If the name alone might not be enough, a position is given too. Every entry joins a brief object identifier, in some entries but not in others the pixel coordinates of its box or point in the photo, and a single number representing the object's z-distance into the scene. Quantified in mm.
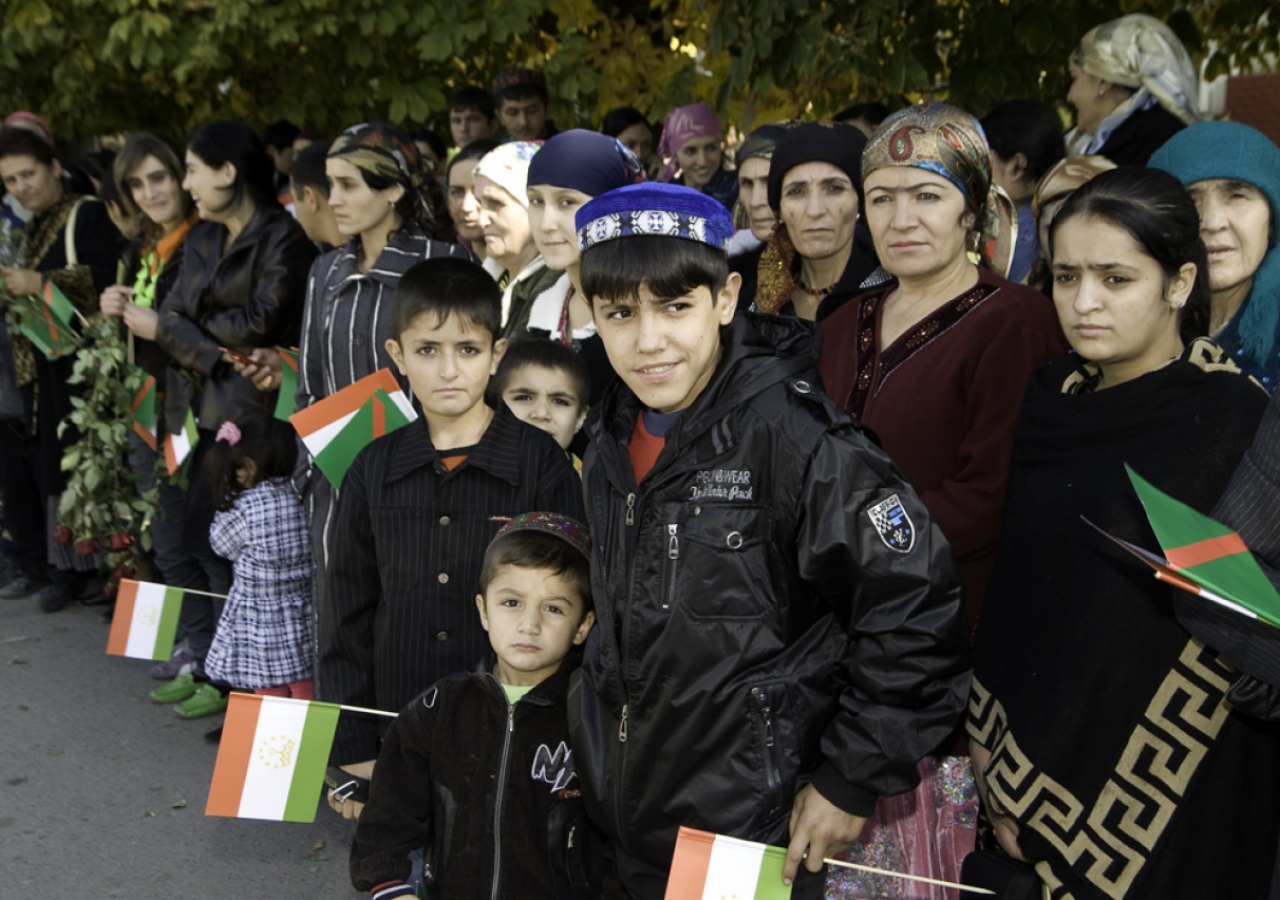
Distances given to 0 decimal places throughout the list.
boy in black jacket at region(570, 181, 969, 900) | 1979
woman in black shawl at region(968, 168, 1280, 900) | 2094
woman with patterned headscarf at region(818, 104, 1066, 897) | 2508
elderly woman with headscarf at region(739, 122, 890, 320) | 3480
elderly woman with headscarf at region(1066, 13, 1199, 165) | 4199
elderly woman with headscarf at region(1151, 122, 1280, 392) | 2523
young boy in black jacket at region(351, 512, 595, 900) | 2578
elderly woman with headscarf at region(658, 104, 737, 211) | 6070
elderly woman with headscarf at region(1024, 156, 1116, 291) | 3467
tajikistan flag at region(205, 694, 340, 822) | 2594
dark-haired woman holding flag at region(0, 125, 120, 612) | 6180
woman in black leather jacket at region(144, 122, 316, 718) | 4855
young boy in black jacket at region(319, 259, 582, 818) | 2938
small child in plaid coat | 4457
